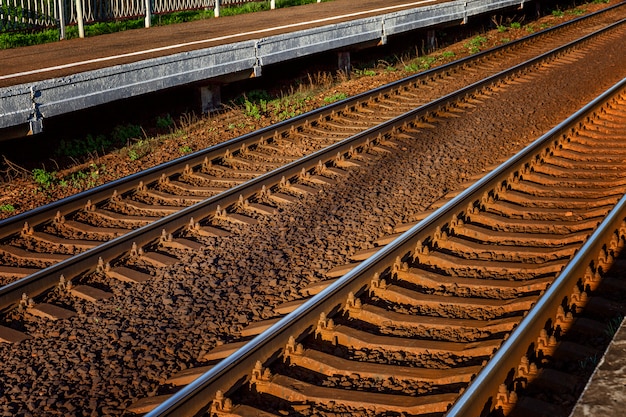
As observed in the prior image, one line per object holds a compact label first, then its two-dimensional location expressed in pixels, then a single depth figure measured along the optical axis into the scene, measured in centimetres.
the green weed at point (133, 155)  1145
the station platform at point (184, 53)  1084
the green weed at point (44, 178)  1046
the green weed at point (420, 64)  1650
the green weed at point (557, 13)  2397
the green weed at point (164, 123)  1330
